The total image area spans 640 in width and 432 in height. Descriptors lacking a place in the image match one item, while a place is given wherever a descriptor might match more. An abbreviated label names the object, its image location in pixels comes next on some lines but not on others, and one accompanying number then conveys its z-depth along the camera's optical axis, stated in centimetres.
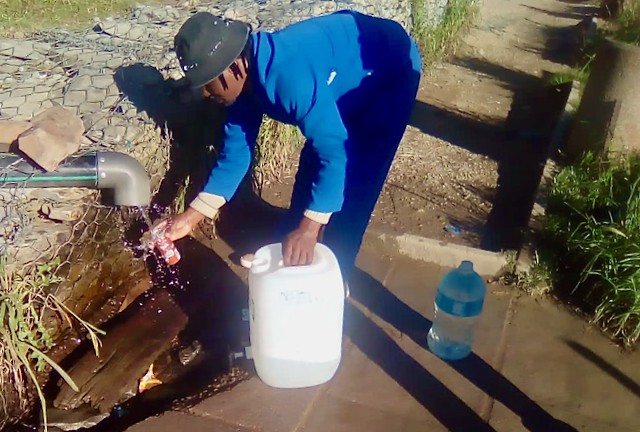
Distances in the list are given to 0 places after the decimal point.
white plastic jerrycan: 286
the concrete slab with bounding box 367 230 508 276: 407
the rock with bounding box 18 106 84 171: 310
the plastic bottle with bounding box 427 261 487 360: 338
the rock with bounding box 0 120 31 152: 337
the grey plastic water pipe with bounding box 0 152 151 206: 304
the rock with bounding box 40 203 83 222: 330
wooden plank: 322
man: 262
